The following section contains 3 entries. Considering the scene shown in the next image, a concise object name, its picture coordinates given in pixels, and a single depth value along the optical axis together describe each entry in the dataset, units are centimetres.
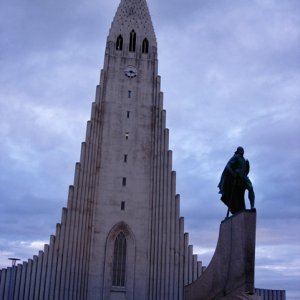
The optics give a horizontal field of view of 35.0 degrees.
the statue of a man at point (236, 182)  1644
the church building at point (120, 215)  3391
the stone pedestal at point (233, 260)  1476
